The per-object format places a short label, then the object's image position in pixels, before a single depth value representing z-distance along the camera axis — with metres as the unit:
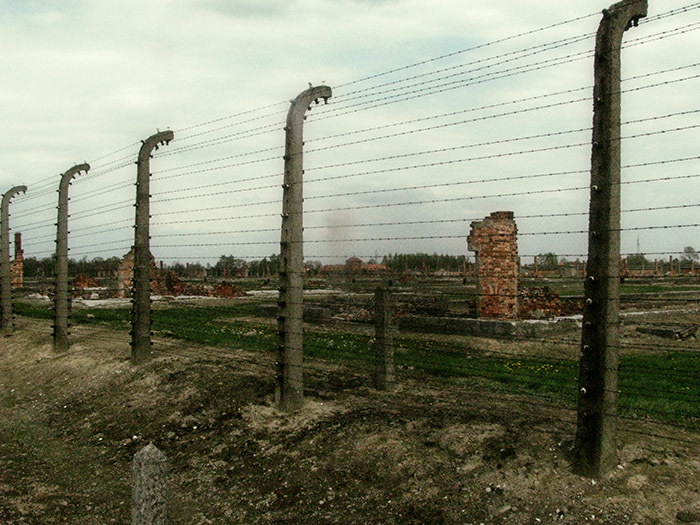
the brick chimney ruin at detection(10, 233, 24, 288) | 30.84
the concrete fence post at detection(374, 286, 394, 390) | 6.31
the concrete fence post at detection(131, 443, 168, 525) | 2.95
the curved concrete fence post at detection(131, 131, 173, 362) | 8.15
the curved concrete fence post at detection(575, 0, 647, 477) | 3.93
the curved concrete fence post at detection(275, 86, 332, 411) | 5.88
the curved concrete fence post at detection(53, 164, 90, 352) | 10.02
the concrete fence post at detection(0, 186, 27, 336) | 12.28
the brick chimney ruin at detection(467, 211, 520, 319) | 13.46
